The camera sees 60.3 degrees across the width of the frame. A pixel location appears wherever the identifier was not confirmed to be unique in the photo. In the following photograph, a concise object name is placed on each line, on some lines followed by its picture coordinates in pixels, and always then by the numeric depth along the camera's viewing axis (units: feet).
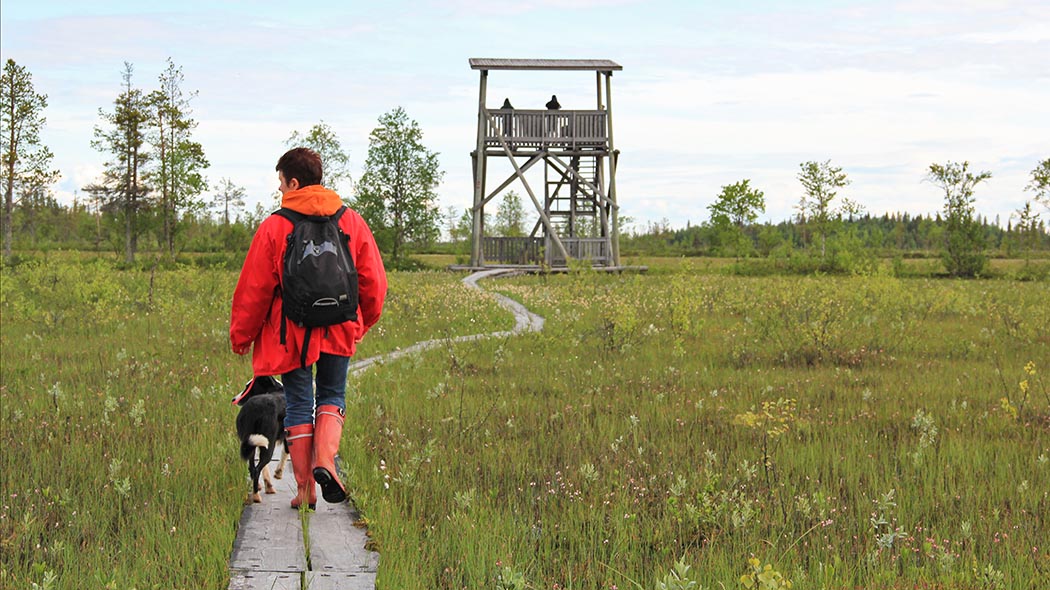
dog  19.36
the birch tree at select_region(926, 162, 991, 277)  129.49
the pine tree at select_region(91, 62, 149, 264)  163.84
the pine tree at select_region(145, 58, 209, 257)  159.02
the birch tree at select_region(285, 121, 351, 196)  168.96
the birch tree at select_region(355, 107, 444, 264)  151.33
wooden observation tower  124.57
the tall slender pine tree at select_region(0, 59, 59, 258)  149.79
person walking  18.66
